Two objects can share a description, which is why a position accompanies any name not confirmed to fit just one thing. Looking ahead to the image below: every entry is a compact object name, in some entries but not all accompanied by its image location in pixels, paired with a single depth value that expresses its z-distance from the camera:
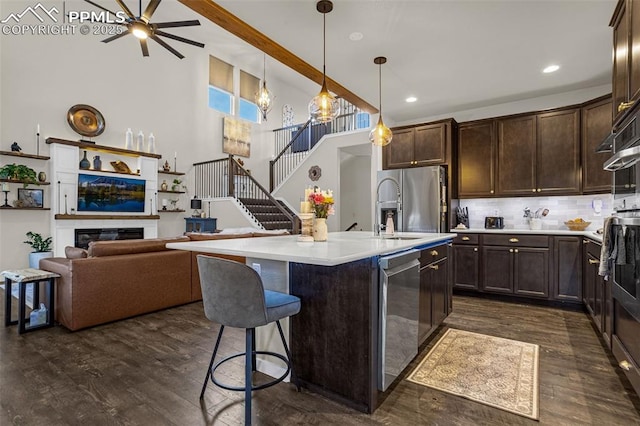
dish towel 2.18
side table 2.94
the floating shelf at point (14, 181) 5.30
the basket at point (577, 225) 3.98
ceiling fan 3.58
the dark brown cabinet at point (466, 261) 4.37
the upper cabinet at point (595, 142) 3.74
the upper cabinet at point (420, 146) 4.84
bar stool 1.55
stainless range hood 1.84
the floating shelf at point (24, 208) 5.42
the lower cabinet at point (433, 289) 2.51
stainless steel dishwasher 1.83
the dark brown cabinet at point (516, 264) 3.95
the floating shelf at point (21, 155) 5.40
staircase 7.55
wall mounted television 6.36
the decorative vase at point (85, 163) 6.34
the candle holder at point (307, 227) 2.29
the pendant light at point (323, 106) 3.09
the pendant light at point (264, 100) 6.51
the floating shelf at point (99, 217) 6.00
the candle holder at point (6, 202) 5.40
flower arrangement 2.23
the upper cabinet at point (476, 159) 4.65
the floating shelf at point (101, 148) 5.93
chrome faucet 2.90
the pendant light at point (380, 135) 3.84
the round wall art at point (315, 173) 7.90
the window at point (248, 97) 9.90
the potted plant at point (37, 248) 5.43
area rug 1.93
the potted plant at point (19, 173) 5.29
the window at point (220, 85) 9.05
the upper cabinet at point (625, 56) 1.99
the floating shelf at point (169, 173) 7.70
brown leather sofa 3.00
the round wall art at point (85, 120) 6.32
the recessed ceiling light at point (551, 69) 3.66
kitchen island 1.75
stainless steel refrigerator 4.62
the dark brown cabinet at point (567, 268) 3.74
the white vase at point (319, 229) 2.31
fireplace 6.31
